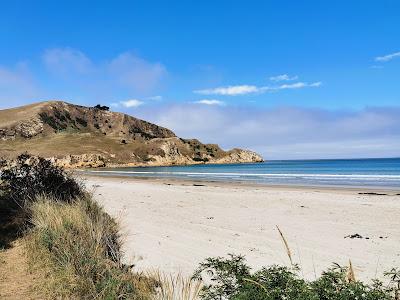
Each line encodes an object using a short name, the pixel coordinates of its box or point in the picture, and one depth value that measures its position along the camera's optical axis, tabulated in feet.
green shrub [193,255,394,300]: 12.12
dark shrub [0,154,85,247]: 33.76
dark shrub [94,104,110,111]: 508.61
